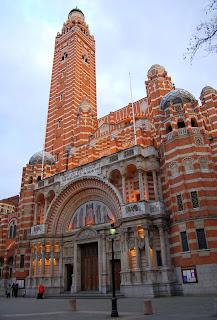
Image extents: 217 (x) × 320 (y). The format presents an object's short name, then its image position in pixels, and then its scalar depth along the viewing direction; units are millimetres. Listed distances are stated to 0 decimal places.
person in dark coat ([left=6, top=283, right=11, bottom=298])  30112
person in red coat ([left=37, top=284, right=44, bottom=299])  25855
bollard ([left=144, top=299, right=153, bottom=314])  11945
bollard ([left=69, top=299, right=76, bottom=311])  14742
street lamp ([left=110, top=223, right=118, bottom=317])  11992
